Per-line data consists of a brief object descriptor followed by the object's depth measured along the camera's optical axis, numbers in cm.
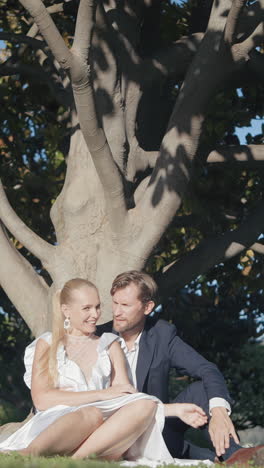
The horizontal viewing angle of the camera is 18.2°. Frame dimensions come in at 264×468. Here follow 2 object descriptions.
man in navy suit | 676
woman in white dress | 596
